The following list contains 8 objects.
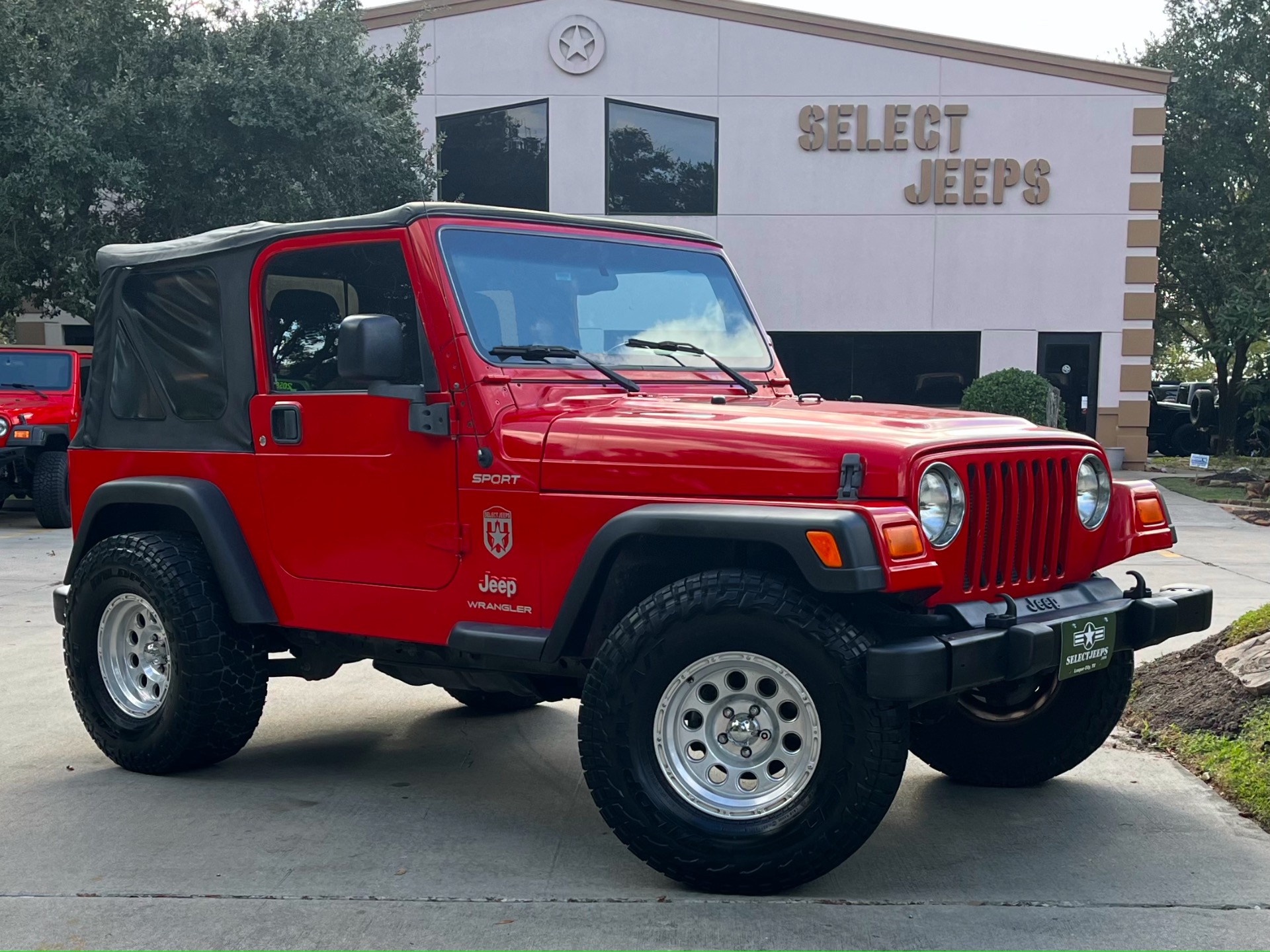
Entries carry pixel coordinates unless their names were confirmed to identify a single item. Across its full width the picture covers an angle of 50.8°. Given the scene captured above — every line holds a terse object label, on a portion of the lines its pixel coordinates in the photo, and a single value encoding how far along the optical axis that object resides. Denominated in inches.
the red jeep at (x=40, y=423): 554.9
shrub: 752.3
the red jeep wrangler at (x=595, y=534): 149.6
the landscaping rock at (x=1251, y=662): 219.1
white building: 856.3
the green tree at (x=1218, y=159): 995.9
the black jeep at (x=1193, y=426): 1005.2
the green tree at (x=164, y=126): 646.5
